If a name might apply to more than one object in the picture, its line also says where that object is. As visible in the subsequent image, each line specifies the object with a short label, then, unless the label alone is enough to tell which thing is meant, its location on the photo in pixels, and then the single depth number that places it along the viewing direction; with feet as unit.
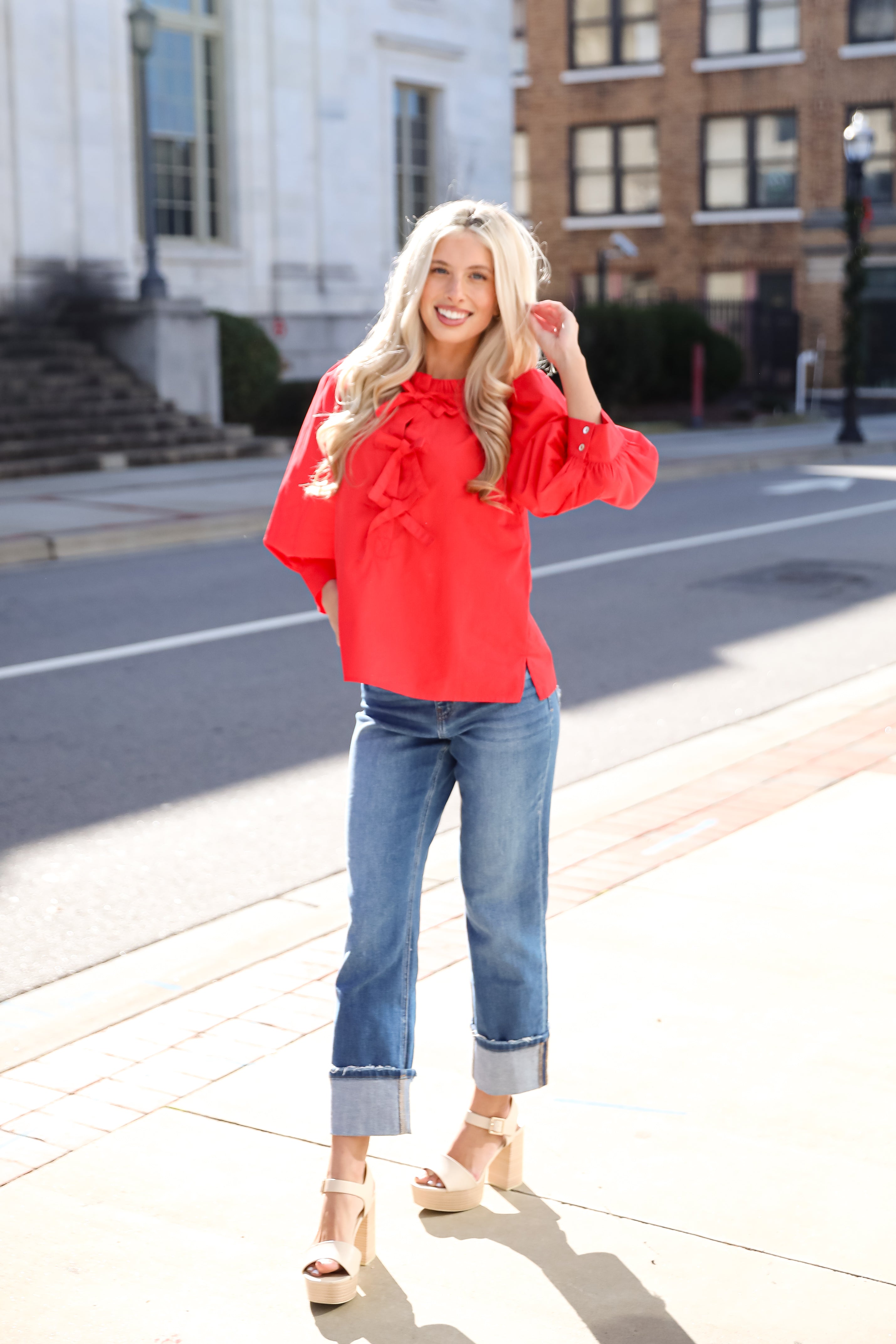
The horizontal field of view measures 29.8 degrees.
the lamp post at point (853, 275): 78.59
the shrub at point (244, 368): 79.05
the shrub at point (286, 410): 81.51
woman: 10.06
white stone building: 74.28
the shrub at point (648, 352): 96.73
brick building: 140.15
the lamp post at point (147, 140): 68.54
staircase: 66.08
